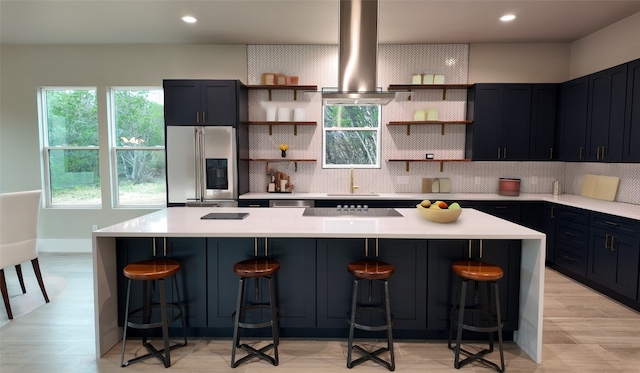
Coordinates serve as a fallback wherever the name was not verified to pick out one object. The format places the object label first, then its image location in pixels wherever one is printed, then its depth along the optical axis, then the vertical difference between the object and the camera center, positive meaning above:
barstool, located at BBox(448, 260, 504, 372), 2.36 -1.01
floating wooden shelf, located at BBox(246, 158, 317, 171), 5.01 +0.04
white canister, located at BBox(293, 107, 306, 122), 5.09 +0.67
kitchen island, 2.42 -0.51
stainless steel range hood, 3.21 +1.02
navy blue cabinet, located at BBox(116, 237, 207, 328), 2.75 -0.80
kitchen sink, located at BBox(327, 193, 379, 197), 4.88 -0.42
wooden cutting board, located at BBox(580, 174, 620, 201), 4.31 -0.27
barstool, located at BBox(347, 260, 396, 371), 2.38 -0.91
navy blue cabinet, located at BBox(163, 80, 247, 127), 4.60 +0.76
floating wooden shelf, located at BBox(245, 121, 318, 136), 5.00 +0.55
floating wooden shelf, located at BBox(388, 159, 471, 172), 5.00 +0.05
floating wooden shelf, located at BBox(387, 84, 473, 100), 4.93 +1.05
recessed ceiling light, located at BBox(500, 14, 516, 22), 4.03 +1.64
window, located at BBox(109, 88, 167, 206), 5.36 +0.24
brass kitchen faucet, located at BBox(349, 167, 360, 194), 5.17 -0.32
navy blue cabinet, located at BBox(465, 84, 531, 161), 4.84 +0.56
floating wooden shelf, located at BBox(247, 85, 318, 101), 4.95 +1.03
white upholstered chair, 3.23 -0.64
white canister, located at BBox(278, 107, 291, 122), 5.07 +0.66
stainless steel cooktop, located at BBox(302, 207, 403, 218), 3.14 -0.44
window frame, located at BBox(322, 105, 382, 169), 5.30 +0.35
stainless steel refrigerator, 4.57 -0.03
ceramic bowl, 2.68 -0.38
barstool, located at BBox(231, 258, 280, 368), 2.42 -0.94
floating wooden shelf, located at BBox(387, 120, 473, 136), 4.94 +0.56
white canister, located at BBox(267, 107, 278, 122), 5.08 +0.68
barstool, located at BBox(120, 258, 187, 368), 2.39 -0.95
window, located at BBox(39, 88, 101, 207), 5.37 +0.28
